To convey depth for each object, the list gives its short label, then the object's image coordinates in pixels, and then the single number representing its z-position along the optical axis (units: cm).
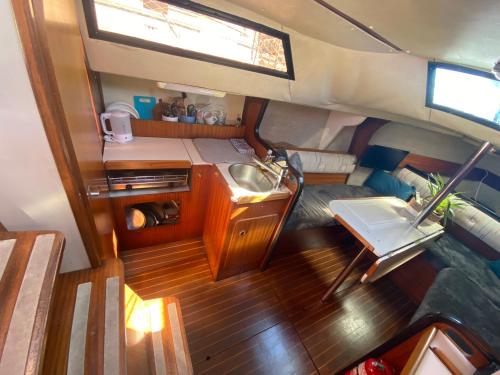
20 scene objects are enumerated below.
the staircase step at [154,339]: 102
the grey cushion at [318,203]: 207
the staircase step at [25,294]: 51
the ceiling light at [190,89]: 139
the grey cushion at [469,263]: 186
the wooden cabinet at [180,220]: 161
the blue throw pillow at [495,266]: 204
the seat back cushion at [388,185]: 275
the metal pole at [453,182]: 143
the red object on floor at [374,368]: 109
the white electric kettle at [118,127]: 150
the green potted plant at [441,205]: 185
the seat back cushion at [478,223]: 220
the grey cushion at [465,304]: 142
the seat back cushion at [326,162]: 268
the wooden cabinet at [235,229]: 151
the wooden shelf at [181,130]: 174
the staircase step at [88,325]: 72
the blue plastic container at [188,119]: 185
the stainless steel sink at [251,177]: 182
